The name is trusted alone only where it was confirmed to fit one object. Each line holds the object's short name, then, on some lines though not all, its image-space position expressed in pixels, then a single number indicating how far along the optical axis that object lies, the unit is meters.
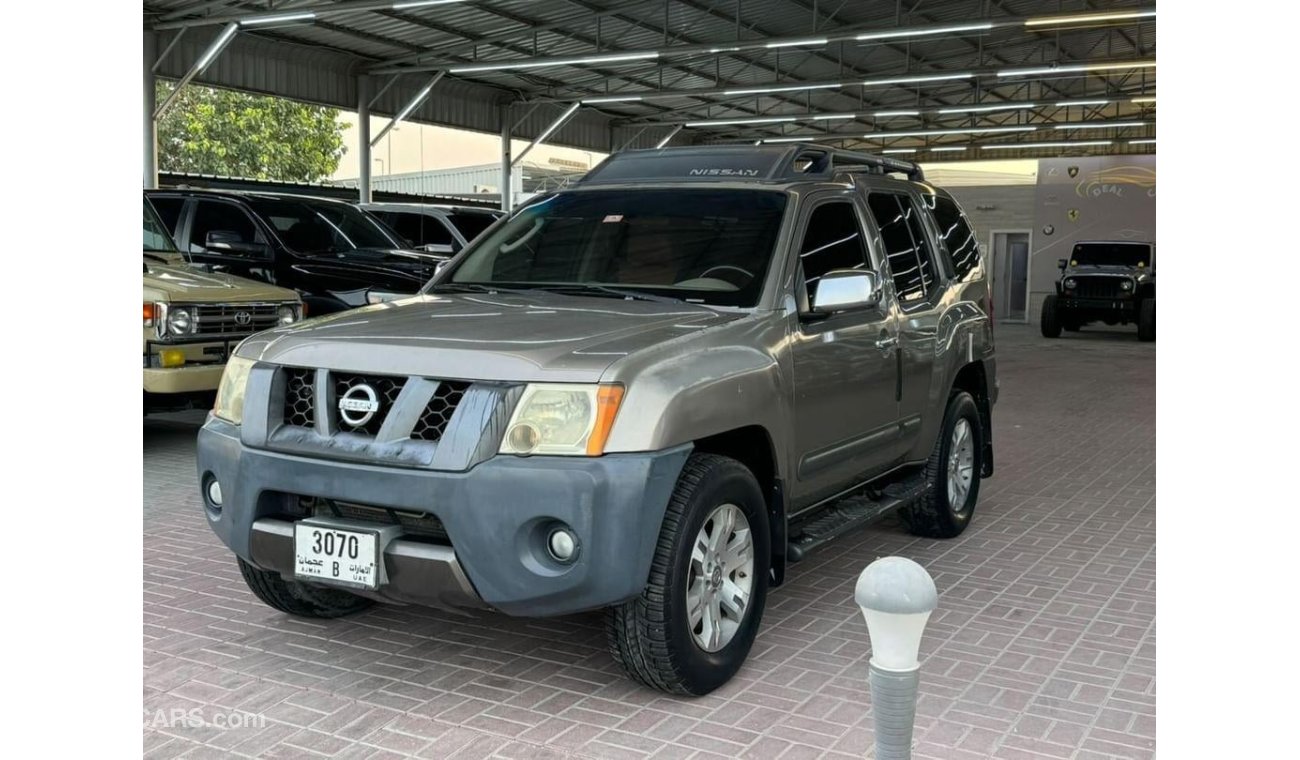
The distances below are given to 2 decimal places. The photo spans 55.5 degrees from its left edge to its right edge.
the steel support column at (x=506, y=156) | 32.22
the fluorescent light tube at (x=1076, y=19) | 19.05
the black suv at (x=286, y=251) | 10.70
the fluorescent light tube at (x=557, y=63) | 23.81
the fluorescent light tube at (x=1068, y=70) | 24.64
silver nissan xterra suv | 3.66
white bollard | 2.38
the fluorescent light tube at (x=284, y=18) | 20.20
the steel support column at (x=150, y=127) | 20.88
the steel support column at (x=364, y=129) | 26.73
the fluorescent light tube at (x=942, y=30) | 20.52
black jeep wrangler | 23.41
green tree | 38.31
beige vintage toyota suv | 8.16
